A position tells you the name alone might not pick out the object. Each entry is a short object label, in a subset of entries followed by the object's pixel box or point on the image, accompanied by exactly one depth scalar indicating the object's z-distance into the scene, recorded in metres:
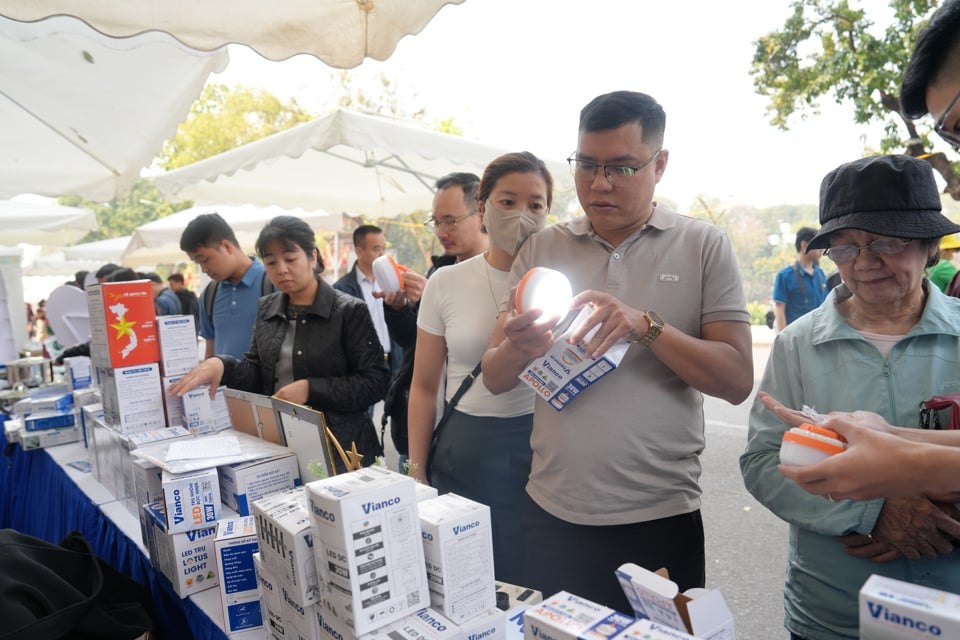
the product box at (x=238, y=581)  1.40
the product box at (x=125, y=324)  2.39
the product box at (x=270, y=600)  1.29
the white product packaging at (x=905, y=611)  0.65
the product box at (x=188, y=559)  1.57
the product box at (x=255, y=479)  1.79
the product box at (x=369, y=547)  1.05
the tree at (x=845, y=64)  7.62
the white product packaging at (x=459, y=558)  1.13
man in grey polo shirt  1.47
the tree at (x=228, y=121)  20.86
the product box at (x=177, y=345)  2.44
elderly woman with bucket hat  1.24
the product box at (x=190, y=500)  1.60
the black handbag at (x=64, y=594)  1.38
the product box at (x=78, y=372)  3.66
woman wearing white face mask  1.92
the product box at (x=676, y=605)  0.89
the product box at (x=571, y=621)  0.87
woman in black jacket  2.49
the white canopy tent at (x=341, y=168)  4.47
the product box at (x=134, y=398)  2.38
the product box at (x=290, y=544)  1.17
